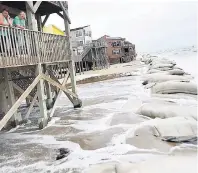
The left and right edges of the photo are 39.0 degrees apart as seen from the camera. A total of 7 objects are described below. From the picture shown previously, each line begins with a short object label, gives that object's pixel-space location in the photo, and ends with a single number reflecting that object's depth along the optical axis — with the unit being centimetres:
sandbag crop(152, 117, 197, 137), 662
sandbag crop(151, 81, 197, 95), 1294
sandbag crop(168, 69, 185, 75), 2189
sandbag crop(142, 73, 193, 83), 1770
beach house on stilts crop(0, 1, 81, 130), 773
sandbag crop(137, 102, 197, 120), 801
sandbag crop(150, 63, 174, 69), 2876
